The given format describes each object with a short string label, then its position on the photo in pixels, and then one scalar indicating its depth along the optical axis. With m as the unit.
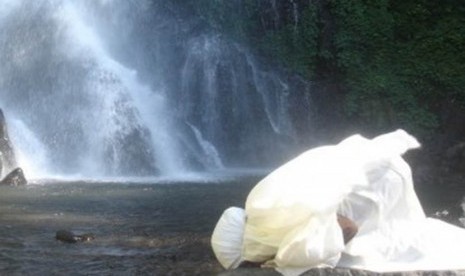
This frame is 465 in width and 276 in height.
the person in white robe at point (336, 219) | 3.32
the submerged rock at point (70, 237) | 6.98
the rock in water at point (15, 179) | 12.87
